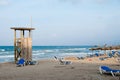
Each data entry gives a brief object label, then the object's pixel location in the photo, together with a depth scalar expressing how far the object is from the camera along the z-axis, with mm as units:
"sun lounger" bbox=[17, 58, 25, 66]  20188
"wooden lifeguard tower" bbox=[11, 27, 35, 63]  21844
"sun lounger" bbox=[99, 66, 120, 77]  14086
